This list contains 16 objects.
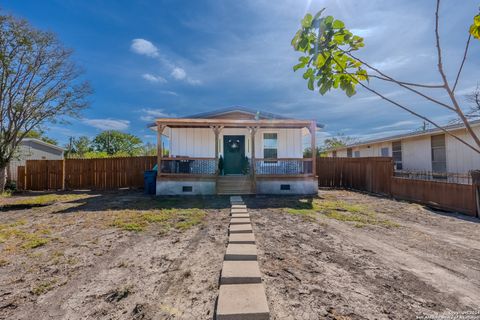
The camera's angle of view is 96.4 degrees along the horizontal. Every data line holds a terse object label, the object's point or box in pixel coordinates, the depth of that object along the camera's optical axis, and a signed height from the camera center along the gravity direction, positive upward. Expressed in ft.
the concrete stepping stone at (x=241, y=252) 10.68 -4.46
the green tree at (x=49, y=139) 115.48 +17.40
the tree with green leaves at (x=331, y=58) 4.51 +2.46
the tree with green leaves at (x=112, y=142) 145.59 +18.54
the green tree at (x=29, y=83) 34.50 +15.91
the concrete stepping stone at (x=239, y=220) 17.38 -4.42
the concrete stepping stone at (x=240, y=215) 19.24 -4.38
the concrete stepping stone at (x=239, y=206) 23.07 -4.27
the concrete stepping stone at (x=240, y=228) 15.10 -4.45
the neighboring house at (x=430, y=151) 31.09 +2.45
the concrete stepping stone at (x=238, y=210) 21.21 -4.35
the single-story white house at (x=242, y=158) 32.42 +1.53
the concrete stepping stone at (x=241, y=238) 13.02 -4.50
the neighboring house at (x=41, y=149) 64.83 +6.87
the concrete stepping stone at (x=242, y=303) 6.50 -4.48
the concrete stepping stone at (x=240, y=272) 8.58 -4.46
